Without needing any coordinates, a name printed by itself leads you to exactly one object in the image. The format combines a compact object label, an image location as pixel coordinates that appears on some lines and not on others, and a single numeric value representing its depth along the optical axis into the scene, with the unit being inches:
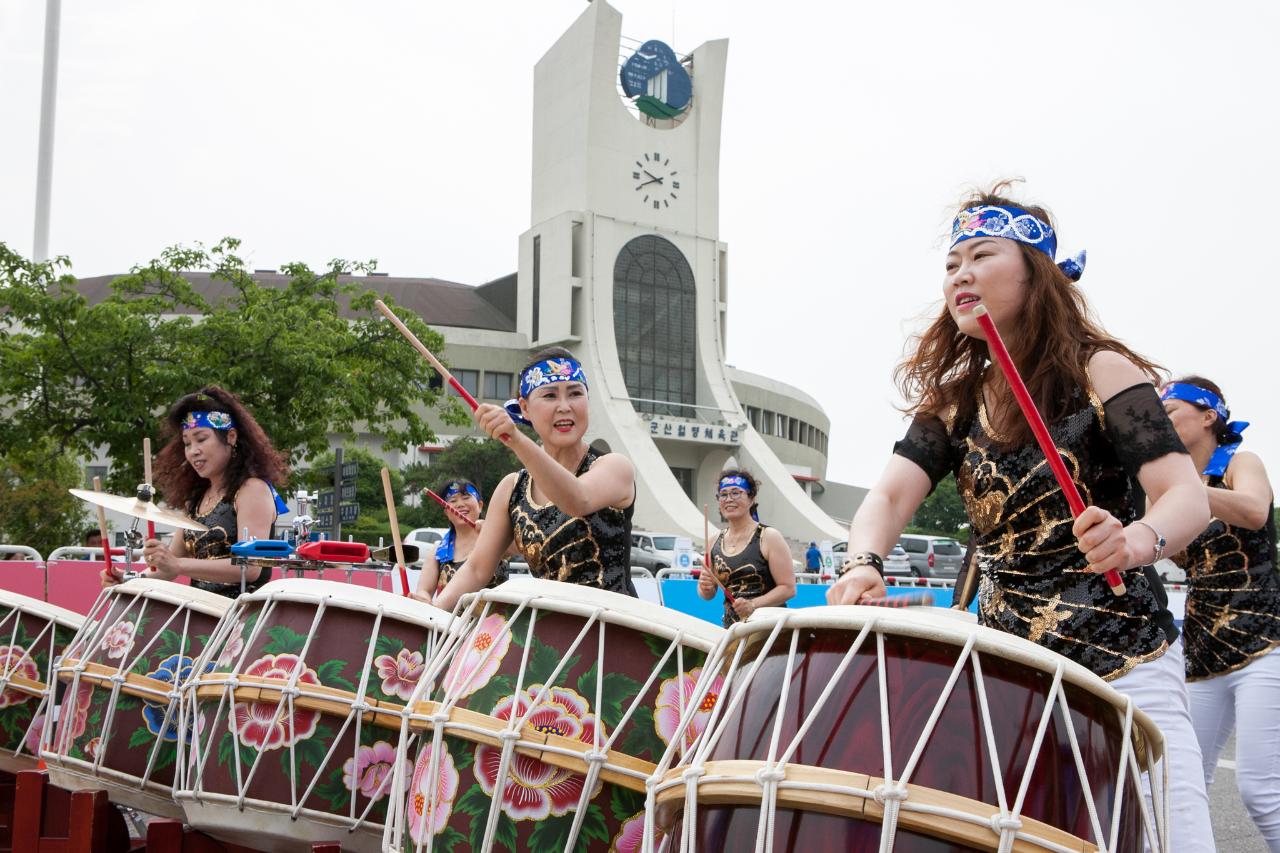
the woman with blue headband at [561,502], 152.6
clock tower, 2198.6
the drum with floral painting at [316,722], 147.5
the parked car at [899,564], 1221.1
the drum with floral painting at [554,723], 113.7
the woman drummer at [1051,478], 100.1
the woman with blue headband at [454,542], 344.9
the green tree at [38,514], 1184.2
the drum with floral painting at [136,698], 172.1
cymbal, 194.5
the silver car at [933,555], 1321.2
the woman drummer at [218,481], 217.3
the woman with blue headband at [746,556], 322.3
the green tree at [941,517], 3340.6
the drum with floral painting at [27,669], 199.6
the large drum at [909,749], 80.4
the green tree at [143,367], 795.4
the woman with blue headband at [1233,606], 165.3
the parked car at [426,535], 1119.8
